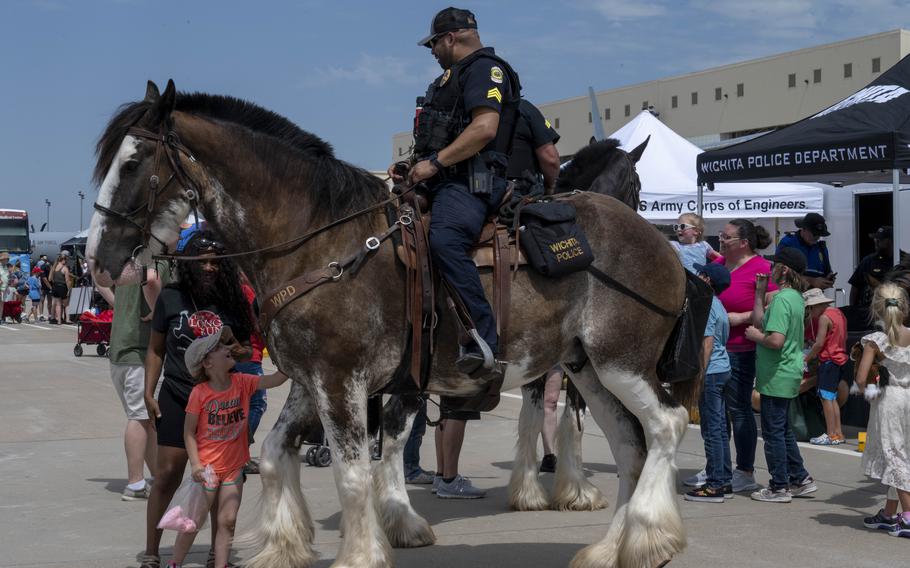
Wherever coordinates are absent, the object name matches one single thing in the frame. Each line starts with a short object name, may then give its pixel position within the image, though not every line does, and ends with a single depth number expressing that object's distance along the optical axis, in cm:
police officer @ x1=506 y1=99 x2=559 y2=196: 647
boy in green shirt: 766
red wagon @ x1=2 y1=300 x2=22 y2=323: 3275
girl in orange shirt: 535
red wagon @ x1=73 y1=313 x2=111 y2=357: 1928
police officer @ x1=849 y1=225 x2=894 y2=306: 1254
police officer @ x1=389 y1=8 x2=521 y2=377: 516
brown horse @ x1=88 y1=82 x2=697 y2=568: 511
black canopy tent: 1059
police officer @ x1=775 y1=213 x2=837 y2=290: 1180
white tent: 1706
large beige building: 4800
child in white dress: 663
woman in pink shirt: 813
